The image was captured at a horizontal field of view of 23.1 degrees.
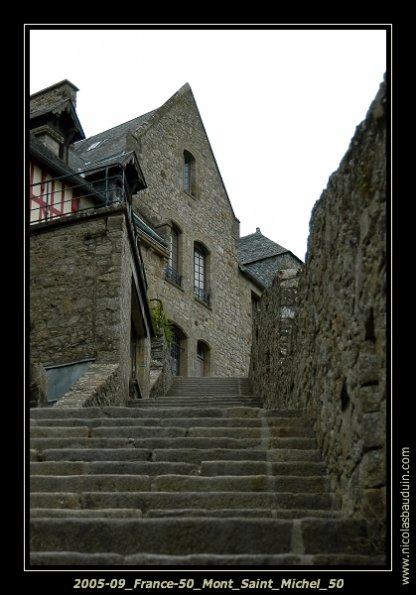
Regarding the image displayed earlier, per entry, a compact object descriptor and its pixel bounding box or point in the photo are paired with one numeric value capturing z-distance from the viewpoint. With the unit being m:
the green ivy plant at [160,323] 19.91
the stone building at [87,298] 12.68
